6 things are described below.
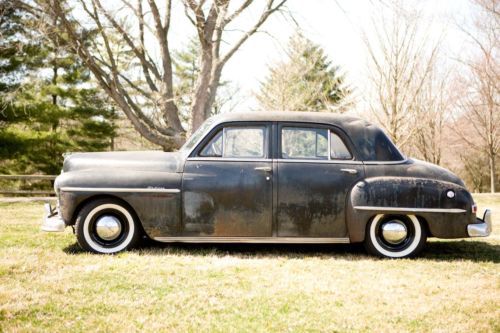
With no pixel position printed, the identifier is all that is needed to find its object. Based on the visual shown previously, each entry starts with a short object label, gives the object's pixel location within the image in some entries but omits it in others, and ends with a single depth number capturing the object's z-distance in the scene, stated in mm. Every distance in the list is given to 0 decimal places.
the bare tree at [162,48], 13289
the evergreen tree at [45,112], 24469
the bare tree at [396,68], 16328
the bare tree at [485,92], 18750
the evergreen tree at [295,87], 26703
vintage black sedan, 5664
